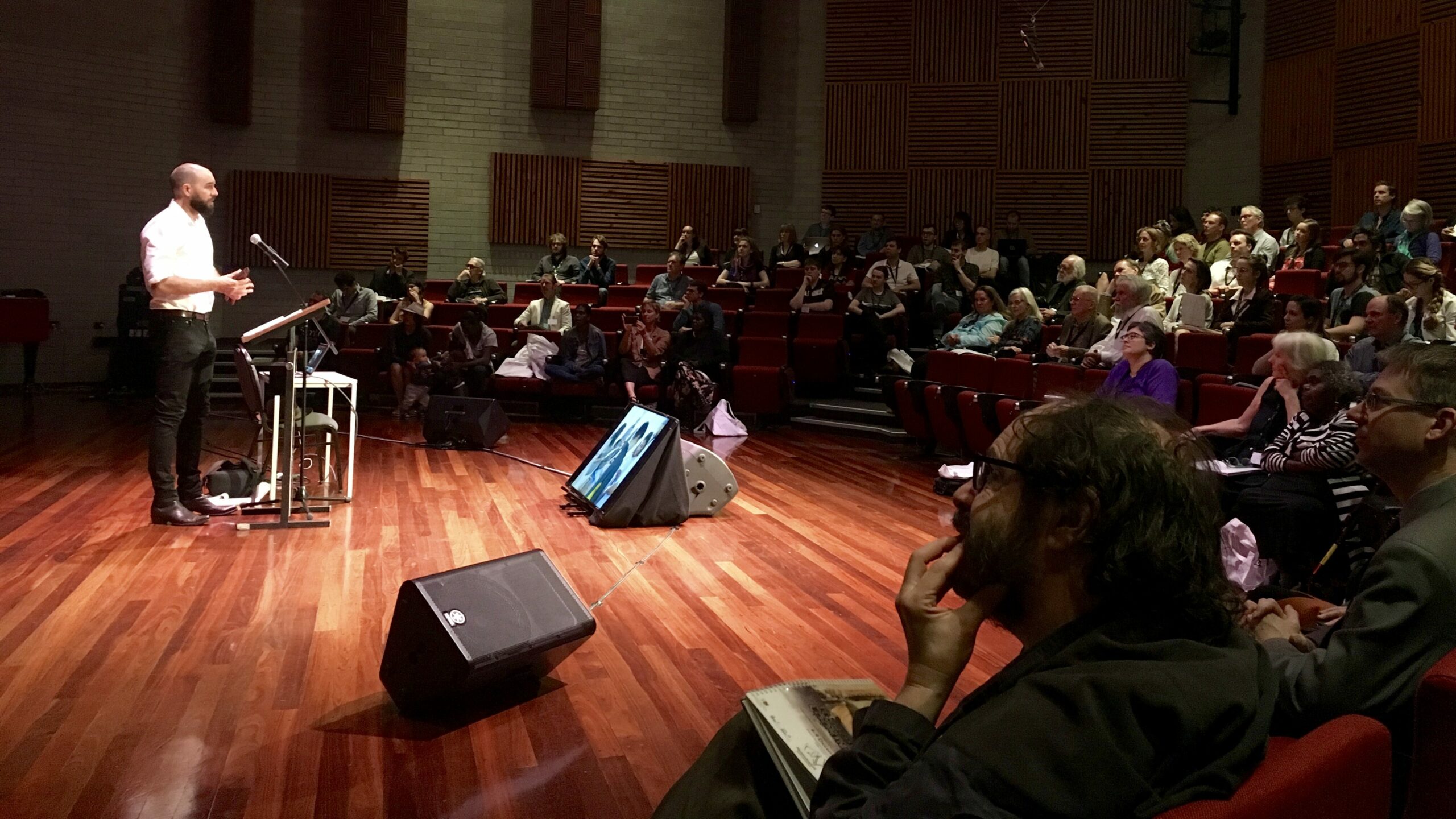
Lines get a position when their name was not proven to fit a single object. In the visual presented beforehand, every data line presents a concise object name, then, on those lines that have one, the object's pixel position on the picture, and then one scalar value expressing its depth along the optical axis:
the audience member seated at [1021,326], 7.55
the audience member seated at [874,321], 9.52
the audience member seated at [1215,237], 8.60
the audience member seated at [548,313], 10.00
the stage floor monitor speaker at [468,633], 2.49
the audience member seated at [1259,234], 8.41
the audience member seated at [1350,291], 6.42
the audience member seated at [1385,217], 8.16
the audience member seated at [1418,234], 7.70
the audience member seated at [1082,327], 6.63
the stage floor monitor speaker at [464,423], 7.41
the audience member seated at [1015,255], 10.36
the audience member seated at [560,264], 11.09
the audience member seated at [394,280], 10.93
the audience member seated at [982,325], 8.00
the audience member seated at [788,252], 11.12
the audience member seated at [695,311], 9.07
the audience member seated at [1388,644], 1.23
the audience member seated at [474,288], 10.69
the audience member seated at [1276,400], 3.82
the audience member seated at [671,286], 10.27
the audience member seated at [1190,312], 6.88
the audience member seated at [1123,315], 5.62
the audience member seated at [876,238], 11.31
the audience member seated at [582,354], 9.25
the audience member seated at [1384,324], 4.84
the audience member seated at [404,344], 9.41
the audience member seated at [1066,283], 8.30
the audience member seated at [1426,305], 5.98
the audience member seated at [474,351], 9.27
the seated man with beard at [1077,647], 0.88
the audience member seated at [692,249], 11.17
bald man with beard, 4.22
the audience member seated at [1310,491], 3.56
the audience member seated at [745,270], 10.67
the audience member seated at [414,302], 9.91
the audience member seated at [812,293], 9.82
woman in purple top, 5.03
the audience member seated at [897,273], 9.87
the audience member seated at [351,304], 10.33
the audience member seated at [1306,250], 7.98
